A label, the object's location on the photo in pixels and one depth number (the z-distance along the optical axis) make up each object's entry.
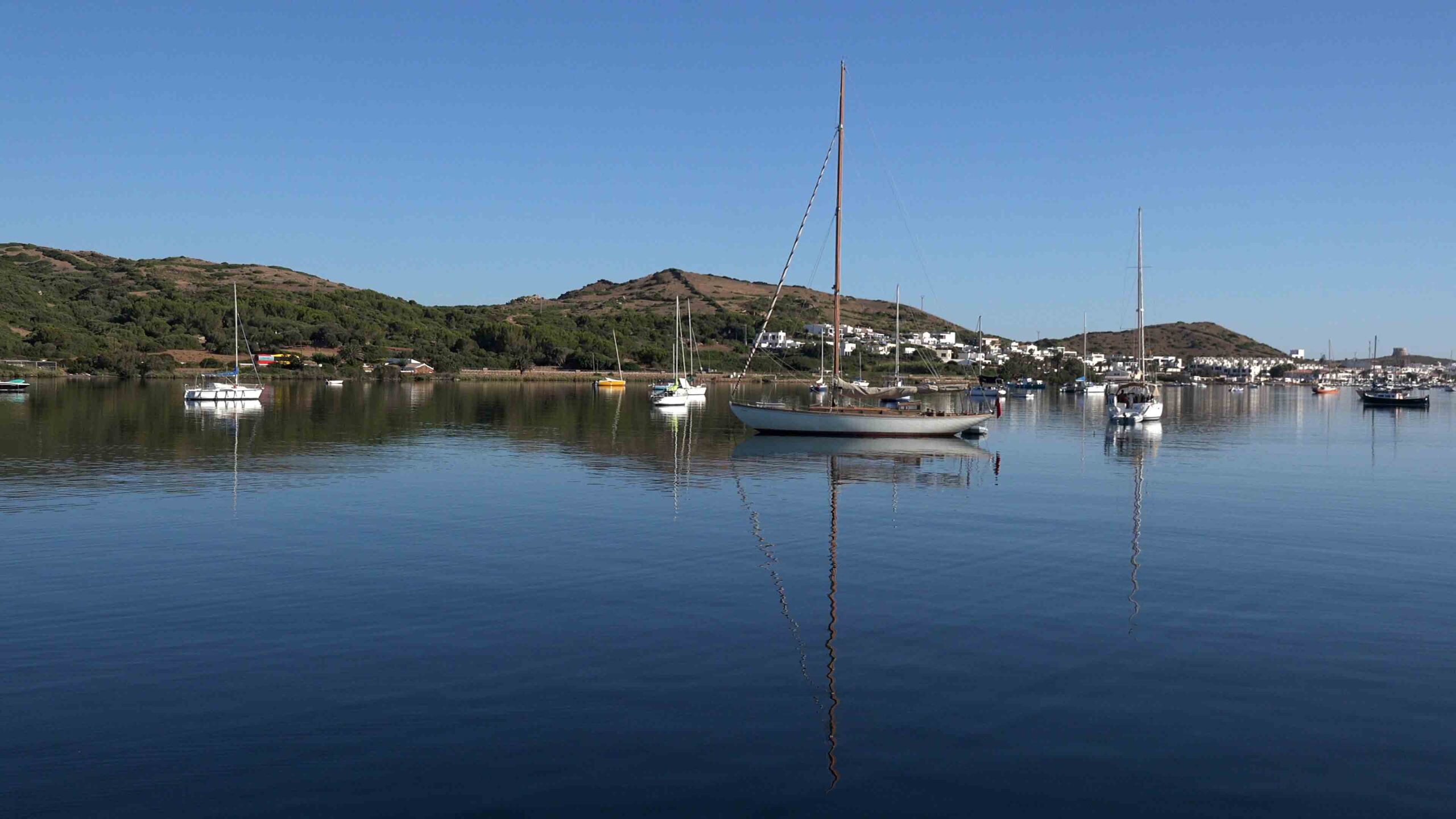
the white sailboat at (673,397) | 73.00
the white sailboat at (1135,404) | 58.16
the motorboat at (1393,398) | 94.00
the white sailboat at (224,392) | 69.06
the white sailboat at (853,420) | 43.72
